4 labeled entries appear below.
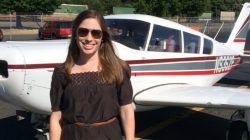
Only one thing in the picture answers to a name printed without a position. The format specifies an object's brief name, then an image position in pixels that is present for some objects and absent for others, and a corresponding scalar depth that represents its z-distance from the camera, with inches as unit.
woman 96.9
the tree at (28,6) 1614.2
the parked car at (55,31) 1191.1
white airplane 179.9
